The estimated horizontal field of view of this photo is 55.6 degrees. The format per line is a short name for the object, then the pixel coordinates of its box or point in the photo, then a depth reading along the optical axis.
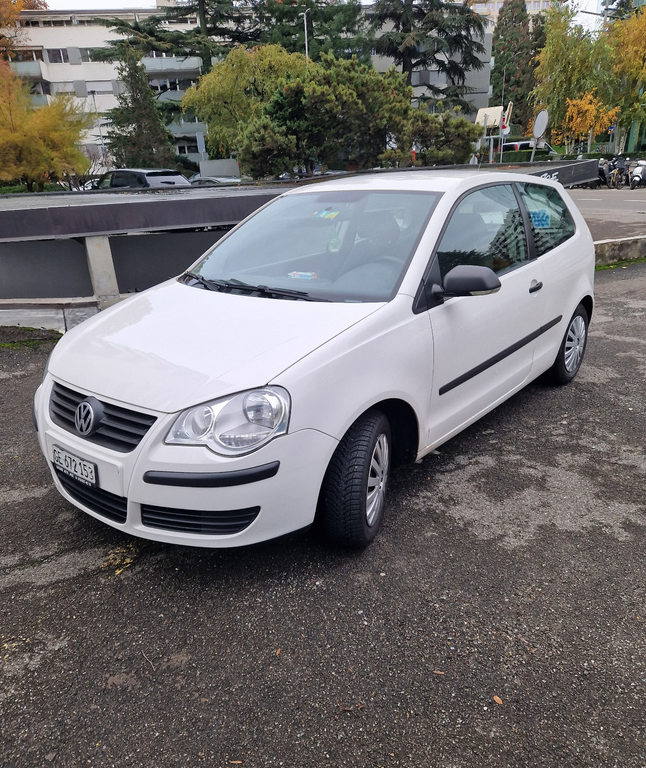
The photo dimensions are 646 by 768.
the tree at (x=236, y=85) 30.70
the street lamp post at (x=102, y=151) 39.20
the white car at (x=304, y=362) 2.32
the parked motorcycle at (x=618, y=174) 25.66
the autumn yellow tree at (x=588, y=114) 33.94
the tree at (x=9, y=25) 36.46
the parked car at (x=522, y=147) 49.62
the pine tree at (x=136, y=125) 31.97
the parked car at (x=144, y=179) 17.47
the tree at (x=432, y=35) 38.59
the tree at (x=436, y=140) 12.93
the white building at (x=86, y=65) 50.28
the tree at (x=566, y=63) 34.28
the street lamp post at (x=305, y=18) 36.84
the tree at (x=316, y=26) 39.41
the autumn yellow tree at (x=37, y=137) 20.67
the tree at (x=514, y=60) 64.94
